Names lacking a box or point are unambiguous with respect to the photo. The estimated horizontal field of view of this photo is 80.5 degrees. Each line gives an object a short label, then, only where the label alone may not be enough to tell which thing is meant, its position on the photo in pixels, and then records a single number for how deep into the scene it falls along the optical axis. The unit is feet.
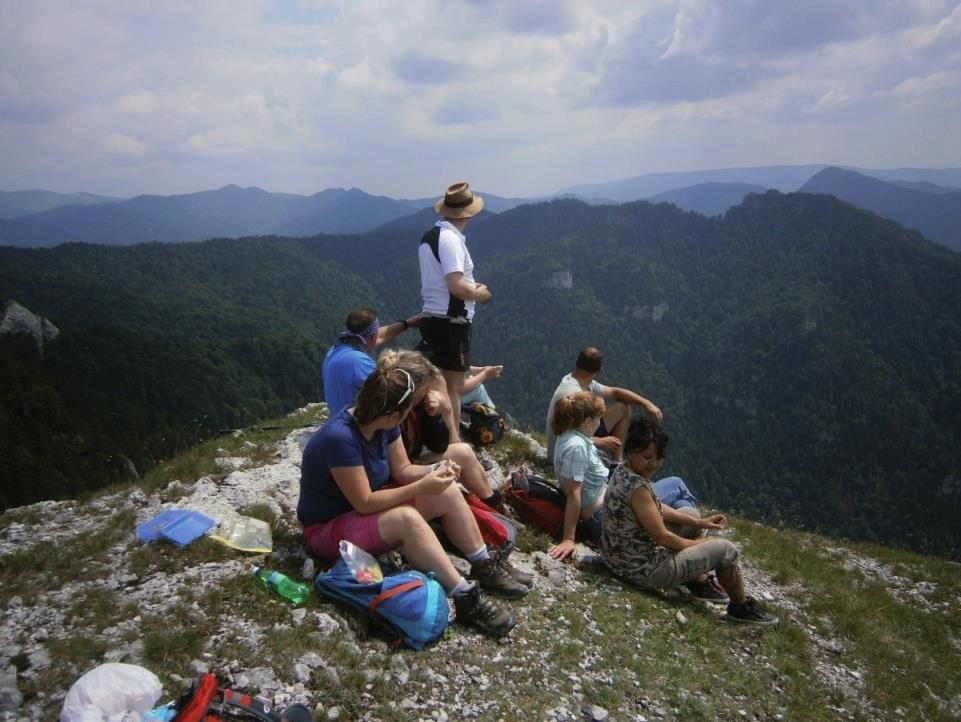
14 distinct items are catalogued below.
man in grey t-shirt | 27.35
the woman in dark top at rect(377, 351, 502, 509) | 19.75
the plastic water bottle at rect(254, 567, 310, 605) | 14.89
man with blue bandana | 21.52
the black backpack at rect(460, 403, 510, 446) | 31.60
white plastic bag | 10.02
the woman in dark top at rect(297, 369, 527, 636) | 14.82
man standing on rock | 22.54
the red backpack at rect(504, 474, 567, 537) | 23.25
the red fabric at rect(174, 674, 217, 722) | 9.98
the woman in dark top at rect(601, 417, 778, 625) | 18.84
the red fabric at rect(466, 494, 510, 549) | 18.54
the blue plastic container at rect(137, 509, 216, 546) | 17.38
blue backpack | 14.14
